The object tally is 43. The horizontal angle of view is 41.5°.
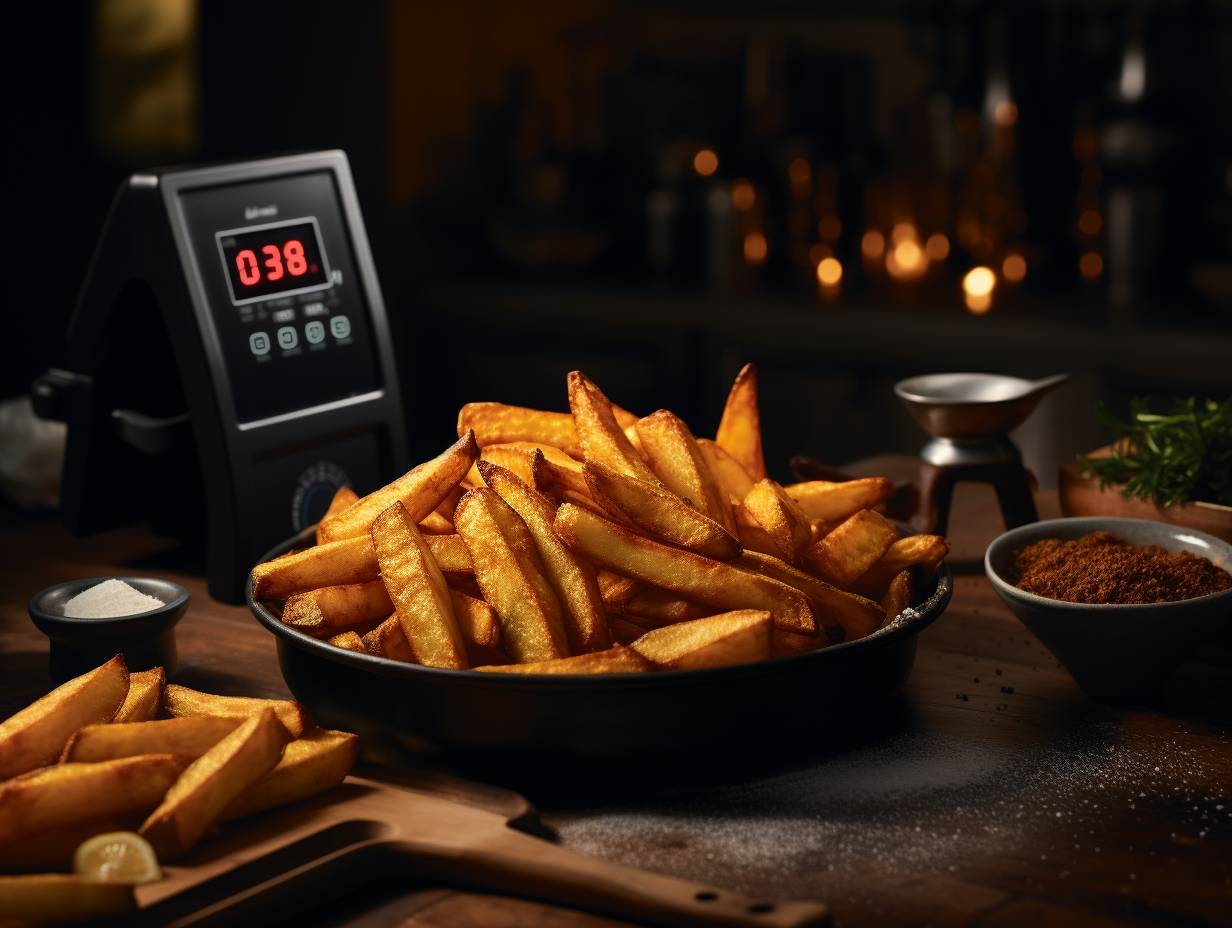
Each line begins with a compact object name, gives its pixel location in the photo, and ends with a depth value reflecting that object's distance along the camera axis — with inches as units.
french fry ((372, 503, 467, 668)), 47.1
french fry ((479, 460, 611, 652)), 48.7
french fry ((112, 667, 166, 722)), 47.7
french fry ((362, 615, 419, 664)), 48.3
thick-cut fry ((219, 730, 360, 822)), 43.6
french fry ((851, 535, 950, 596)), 54.8
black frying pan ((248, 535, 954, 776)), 46.1
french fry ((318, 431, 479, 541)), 53.1
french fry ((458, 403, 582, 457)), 58.3
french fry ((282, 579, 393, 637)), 50.1
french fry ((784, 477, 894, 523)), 58.4
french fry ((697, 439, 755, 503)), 57.5
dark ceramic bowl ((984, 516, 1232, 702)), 52.2
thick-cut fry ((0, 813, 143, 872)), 40.8
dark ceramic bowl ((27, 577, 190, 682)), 55.3
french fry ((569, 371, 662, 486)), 53.5
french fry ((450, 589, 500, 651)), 47.9
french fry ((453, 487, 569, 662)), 47.5
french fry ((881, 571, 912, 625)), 53.1
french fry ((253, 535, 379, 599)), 51.2
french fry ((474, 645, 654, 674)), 45.8
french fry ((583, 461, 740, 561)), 49.5
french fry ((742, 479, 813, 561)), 52.3
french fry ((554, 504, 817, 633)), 48.1
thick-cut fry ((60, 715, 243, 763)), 42.9
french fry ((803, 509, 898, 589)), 53.4
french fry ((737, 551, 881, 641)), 50.4
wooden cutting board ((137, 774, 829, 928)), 38.9
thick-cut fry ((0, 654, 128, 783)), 44.5
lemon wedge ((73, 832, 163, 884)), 39.4
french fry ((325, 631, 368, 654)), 49.1
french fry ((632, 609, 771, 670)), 45.9
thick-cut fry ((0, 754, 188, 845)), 39.9
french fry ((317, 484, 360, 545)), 58.7
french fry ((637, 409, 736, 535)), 53.3
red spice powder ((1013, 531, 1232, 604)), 53.7
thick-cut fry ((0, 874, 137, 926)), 37.3
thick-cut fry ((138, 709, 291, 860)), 40.3
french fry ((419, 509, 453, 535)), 54.4
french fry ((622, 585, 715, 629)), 49.6
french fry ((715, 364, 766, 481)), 60.4
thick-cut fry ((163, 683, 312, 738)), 46.0
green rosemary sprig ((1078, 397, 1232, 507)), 65.0
